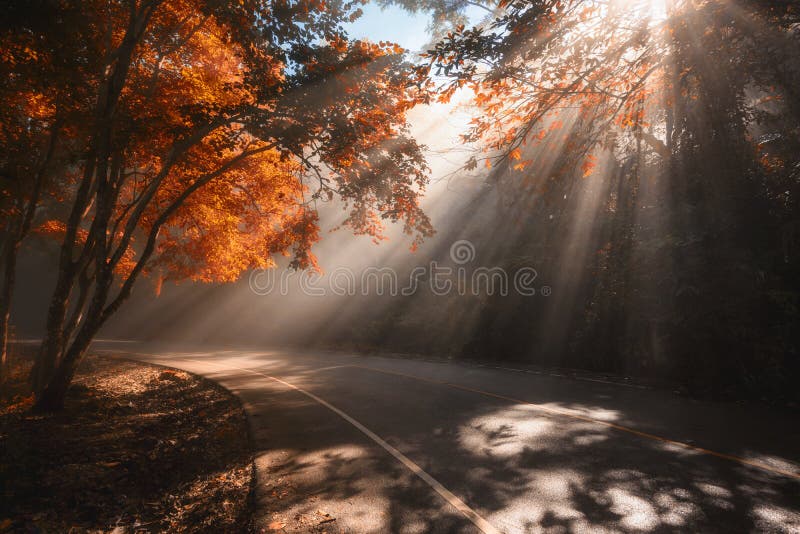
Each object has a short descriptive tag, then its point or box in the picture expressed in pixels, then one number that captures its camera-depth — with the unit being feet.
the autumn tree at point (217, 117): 27.14
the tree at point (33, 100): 23.63
